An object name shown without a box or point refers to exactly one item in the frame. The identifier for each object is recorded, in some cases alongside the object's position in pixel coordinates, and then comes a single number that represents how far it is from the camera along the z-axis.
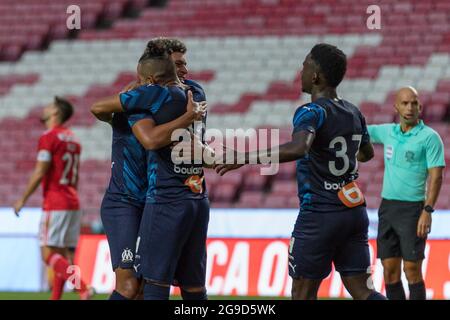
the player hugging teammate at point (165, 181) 11.34
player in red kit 19.20
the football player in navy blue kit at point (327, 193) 11.28
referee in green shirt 16.02
